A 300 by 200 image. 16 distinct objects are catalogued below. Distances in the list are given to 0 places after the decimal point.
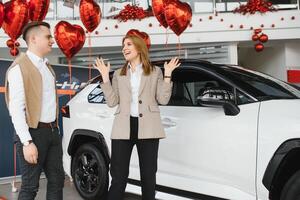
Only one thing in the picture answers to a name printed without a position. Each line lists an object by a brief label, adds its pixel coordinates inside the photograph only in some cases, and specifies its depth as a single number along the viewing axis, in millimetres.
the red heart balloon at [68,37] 6086
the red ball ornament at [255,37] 9102
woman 3312
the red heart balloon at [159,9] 6785
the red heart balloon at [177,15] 6586
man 2875
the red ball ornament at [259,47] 9219
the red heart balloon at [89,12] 6551
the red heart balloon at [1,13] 5605
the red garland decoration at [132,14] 9328
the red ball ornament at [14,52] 6485
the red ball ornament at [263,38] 9051
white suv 3162
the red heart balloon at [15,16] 5539
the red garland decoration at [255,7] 9227
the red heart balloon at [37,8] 5914
